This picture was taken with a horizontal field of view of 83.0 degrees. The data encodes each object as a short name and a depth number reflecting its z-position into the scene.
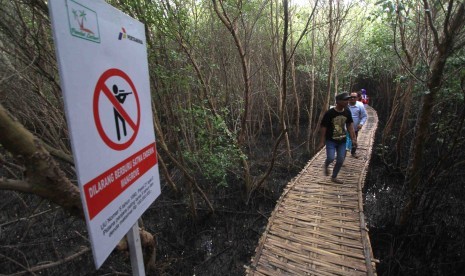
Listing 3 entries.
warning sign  0.91
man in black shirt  4.07
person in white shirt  5.51
